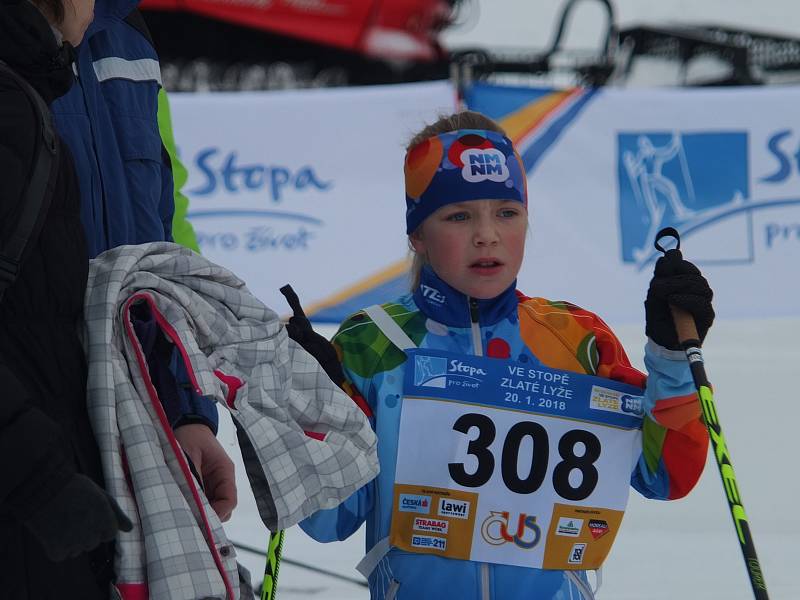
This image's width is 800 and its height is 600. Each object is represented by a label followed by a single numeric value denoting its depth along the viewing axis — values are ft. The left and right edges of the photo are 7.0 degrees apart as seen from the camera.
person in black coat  23.12
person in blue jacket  24.11
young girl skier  24.82
